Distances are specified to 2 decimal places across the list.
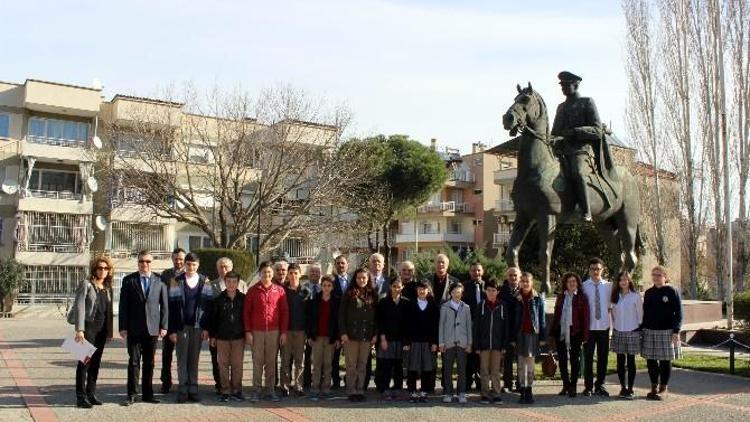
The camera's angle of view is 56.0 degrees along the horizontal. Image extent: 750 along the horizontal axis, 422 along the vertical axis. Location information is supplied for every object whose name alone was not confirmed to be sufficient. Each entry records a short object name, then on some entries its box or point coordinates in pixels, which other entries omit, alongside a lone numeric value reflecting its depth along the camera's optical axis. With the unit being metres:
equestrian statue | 11.06
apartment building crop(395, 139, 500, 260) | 57.91
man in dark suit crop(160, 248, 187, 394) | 9.09
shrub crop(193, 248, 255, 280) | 22.09
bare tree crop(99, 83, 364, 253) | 28.34
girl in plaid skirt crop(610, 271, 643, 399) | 9.45
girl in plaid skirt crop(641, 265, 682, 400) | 9.36
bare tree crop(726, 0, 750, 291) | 28.58
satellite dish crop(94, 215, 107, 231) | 37.00
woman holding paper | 8.24
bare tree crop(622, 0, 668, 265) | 31.62
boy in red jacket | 8.99
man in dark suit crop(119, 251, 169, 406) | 8.55
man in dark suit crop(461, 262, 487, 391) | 9.38
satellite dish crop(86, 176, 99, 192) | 36.17
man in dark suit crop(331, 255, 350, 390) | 9.86
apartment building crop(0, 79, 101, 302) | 36.19
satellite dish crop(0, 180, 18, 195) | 35.78
